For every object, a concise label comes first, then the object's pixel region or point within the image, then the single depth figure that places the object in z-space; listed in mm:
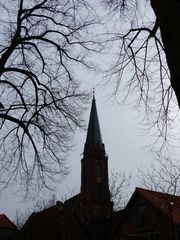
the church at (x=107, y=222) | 17588
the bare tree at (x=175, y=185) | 12019
